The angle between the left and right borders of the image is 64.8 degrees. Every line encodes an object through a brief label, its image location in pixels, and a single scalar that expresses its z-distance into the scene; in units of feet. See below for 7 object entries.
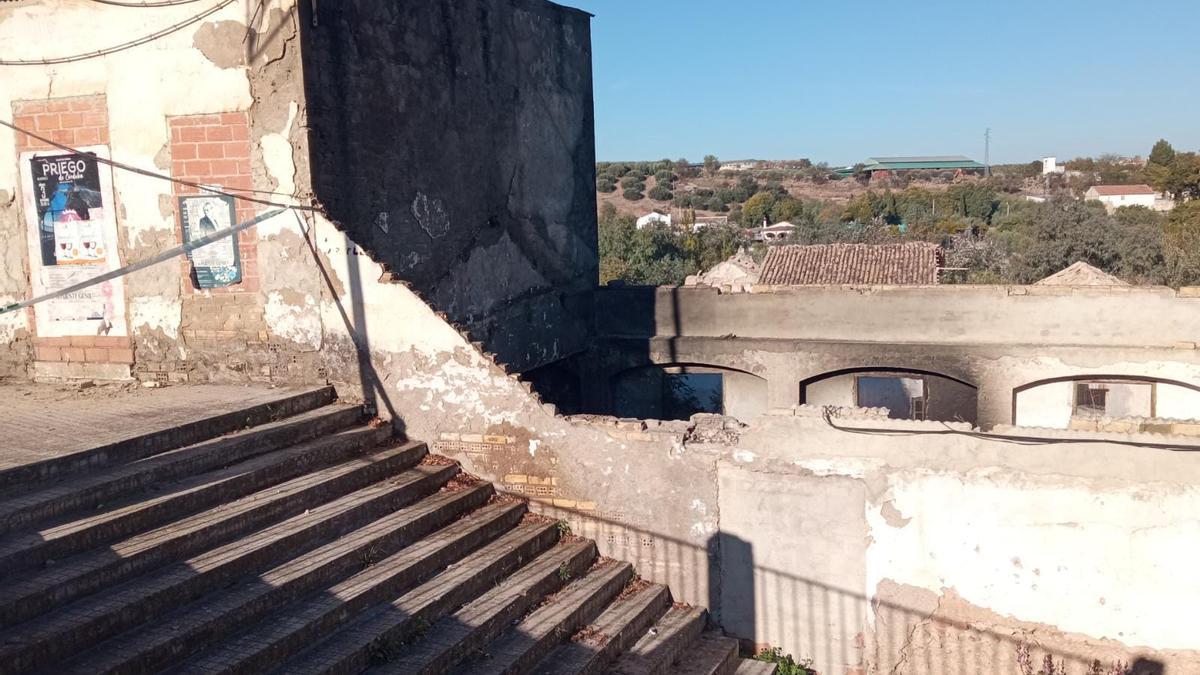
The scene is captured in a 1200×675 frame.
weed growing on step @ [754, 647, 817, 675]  24.09
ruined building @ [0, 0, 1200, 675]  19.99
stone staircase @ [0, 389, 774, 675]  17.12
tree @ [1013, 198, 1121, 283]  112.06
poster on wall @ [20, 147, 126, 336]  29.84
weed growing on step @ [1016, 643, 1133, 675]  21.39
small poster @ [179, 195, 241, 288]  28.50
